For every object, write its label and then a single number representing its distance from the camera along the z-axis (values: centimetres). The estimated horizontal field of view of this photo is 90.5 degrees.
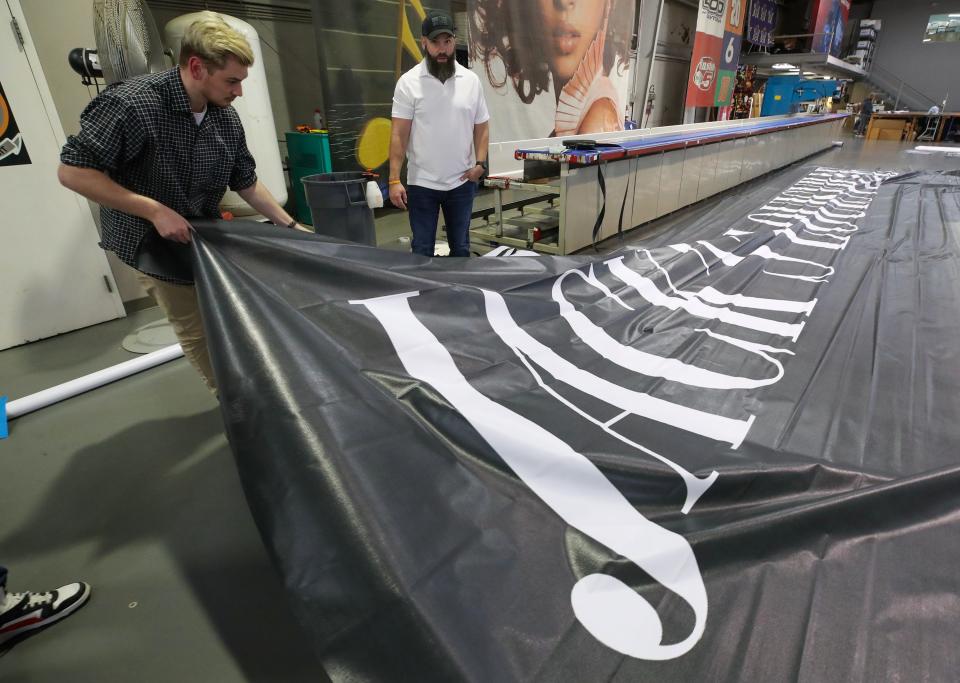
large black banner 73
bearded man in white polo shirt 218
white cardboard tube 184
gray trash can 240
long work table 324
